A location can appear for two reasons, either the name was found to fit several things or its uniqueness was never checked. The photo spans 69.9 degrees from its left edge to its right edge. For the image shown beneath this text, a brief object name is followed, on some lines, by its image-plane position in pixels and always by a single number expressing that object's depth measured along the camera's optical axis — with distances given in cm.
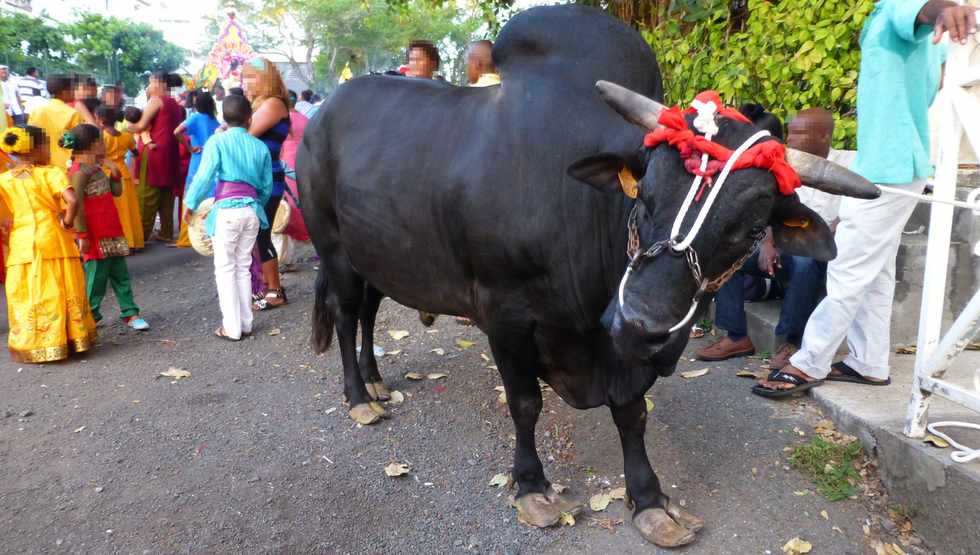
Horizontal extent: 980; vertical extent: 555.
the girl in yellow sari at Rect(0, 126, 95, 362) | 471
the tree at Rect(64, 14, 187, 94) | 3042
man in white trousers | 308
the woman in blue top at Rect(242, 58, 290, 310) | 550
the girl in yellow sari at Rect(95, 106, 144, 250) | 755
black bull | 203
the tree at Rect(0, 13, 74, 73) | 2525
